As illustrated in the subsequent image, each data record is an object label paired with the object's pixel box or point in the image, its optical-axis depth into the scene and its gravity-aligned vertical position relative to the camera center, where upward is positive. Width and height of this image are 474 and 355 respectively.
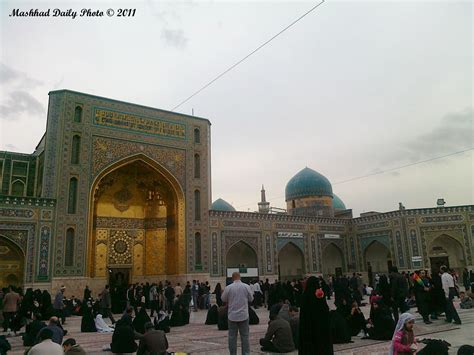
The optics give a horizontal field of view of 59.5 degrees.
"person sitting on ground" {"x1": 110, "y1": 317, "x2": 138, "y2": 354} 6.20 -0.93
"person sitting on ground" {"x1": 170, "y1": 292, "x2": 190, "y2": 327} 9.93 -0.96
